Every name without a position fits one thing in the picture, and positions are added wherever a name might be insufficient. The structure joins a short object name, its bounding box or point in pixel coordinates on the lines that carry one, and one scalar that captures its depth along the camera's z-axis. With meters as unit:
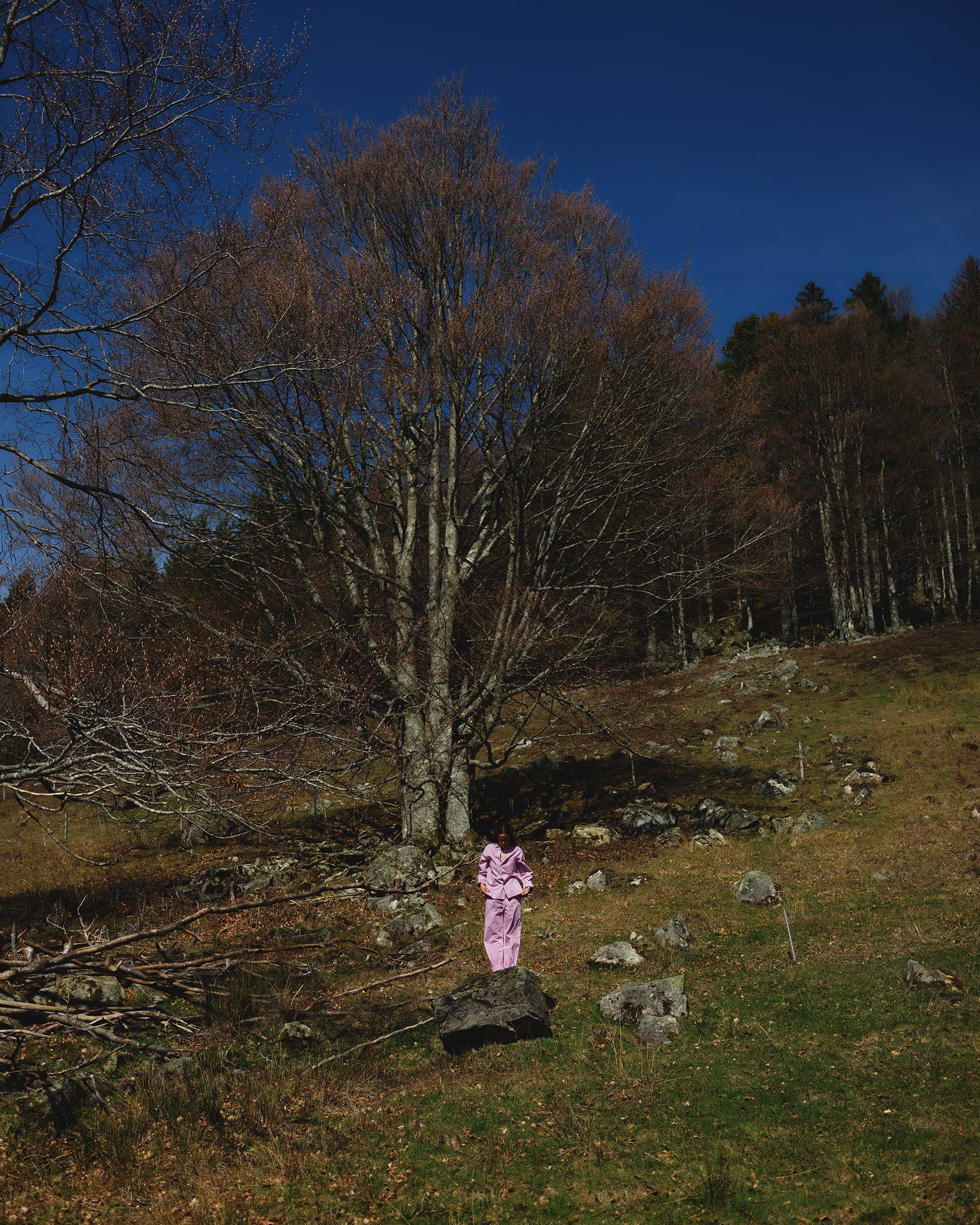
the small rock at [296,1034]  7.83
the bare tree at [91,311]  6.42
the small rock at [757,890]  11.46
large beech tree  15.32
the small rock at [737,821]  15.77
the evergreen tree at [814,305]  40.28
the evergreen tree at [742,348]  47.03
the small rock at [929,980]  7.78
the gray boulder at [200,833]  18.55
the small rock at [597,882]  13.40
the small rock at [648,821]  16.56
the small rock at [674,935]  10.02
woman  9.58
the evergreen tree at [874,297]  45.72
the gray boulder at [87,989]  7.57
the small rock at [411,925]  11.70
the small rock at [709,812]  16.39
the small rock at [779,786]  17.14
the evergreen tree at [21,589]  10.55
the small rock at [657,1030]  7.51
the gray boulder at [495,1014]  7.66
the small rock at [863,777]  16.64
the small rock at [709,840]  15.09
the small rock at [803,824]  14.95
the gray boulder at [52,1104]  5.91
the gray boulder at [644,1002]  7.94
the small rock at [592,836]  16.56
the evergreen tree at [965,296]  38.06
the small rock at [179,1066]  6.73
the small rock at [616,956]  9.62
